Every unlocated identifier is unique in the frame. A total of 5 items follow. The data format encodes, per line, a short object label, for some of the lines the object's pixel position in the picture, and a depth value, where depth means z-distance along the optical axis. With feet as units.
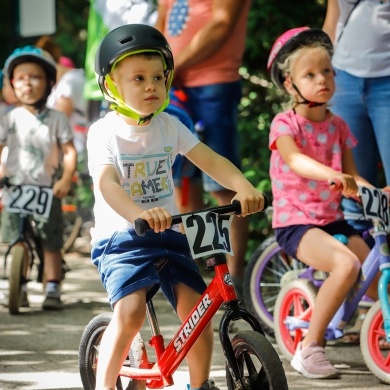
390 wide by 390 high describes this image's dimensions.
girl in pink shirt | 35.33
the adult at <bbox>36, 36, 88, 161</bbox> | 73.65
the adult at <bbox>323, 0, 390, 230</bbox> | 38.45
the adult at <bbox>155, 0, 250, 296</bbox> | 43.96
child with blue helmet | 48.62
